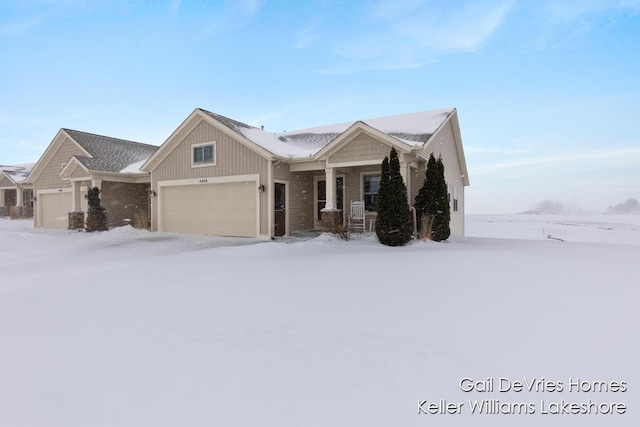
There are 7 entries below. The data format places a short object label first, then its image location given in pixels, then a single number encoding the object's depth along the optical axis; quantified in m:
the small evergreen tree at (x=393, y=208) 10.85
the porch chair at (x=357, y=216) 13.51
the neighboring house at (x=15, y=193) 27.81
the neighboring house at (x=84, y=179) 18.53
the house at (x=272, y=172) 12.74
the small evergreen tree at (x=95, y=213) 17.45
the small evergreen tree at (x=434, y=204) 12.20
